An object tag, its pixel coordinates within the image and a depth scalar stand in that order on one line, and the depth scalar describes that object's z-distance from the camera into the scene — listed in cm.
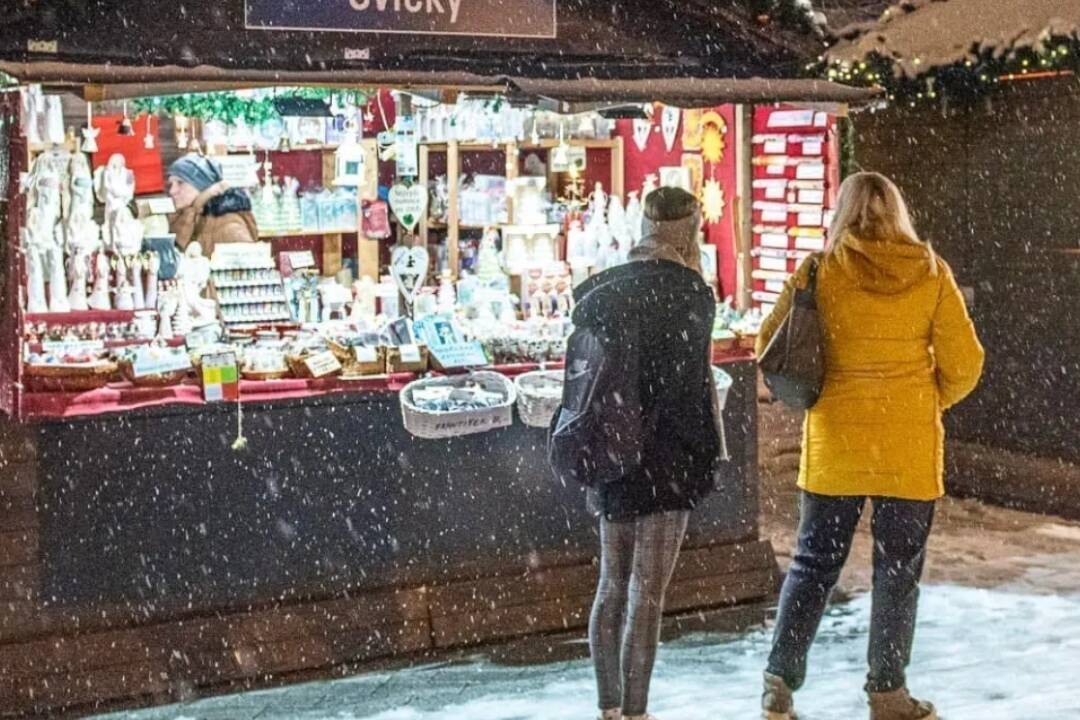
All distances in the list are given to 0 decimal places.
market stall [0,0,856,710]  1259
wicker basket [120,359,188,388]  1302
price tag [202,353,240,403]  1316
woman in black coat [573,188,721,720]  1020
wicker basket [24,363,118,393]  1265
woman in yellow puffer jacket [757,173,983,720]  1059
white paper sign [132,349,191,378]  1302
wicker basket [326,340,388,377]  1395
